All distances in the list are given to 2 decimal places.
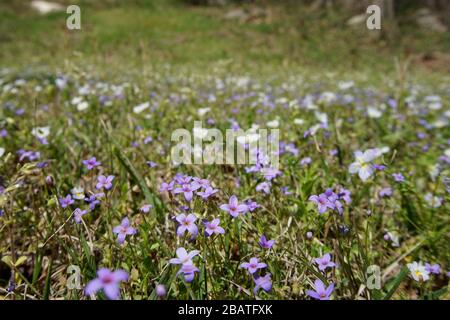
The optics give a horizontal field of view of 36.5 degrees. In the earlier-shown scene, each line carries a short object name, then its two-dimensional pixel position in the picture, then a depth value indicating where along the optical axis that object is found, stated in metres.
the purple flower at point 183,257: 0.28
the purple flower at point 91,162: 0.34
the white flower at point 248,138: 0.38
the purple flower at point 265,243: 0.29
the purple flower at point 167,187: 0.31
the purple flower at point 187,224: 0.29
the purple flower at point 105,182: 0.31
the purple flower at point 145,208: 0.31
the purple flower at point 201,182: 0.30
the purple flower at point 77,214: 0.30
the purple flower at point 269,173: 0.34
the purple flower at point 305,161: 0.38
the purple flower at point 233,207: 0.30
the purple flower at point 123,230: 0.29
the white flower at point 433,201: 0.36
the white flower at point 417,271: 0.31
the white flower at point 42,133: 0.42
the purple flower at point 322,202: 0.30
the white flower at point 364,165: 0.34
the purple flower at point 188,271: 0.27
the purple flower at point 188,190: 0.30
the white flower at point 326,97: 0.63
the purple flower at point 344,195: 0.33
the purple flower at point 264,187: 0.34
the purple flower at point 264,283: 0.28
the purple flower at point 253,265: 0.29
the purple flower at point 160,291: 0.25
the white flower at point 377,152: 0.36
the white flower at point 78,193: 0.33
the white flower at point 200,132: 0.40
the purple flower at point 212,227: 0.29
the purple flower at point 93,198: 0.32
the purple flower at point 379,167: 0.34
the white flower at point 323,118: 0.48
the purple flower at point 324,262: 0.29
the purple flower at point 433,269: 0.31
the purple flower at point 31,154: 0.37
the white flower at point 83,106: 0.50
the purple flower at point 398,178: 0.34
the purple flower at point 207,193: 0.30
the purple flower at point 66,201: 0.32
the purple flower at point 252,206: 0.31
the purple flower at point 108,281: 0.24
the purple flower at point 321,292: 0.28
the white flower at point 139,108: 0.48
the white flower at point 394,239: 0.34
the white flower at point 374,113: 0.55
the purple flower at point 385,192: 0.36
